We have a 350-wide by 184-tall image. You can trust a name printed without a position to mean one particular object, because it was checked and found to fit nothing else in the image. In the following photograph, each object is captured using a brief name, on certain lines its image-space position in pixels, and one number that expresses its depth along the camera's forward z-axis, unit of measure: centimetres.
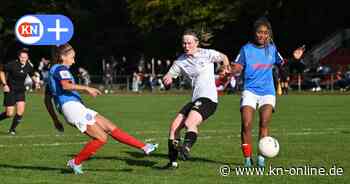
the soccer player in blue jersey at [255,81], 1424
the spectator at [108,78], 6174
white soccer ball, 1362
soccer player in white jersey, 1430
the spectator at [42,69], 6401
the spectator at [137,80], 6034
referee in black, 2277
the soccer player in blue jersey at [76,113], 1335
